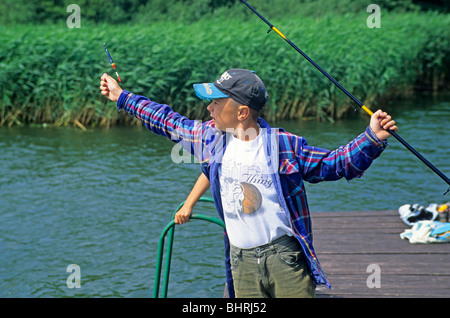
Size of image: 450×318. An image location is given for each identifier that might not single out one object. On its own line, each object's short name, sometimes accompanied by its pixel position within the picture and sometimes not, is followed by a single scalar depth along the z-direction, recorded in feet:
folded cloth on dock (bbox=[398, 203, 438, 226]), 39.24
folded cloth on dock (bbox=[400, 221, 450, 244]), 36.47
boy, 18.90
